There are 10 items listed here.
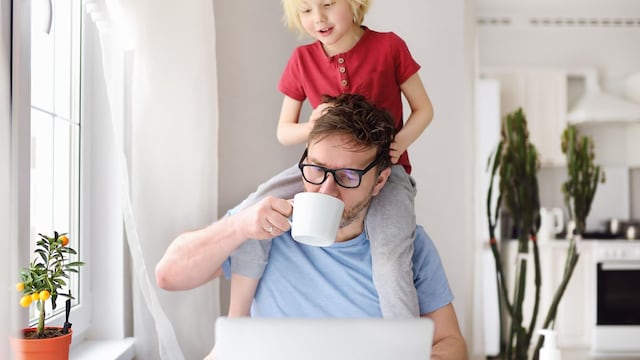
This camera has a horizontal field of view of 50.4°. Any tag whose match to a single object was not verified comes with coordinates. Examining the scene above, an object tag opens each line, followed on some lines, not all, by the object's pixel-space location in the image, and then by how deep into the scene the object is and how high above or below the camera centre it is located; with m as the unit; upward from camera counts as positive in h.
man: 1.44 -0.17
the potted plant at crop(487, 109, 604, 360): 2.66 -0.13
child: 1.47 +0.17
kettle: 4.39 -0.31
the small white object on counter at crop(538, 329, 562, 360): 1.28 -0.33
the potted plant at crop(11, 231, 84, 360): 1.10 -0.21
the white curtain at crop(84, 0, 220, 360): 1.46 +0.08
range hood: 4.55 +0.45
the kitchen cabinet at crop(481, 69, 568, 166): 4.68 +0.52
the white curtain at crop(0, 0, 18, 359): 0.89 -0.08
